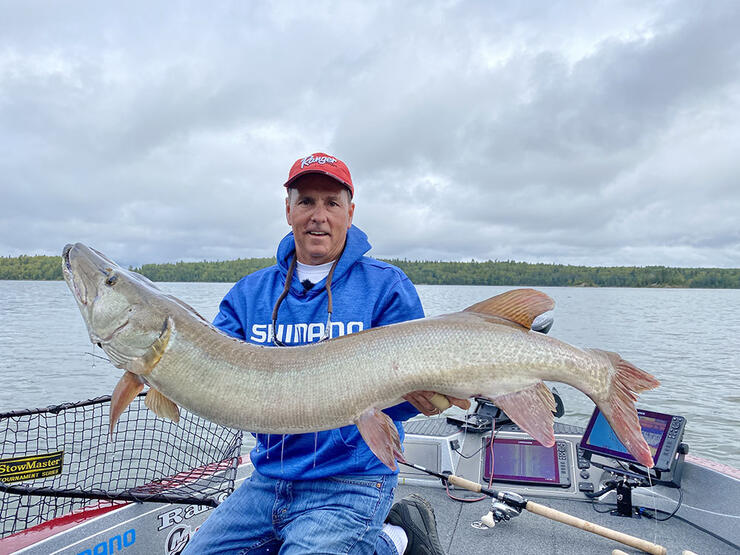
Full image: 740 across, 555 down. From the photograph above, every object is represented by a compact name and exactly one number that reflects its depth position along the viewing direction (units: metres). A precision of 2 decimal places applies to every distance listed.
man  2.27
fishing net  2.70
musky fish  1.91
